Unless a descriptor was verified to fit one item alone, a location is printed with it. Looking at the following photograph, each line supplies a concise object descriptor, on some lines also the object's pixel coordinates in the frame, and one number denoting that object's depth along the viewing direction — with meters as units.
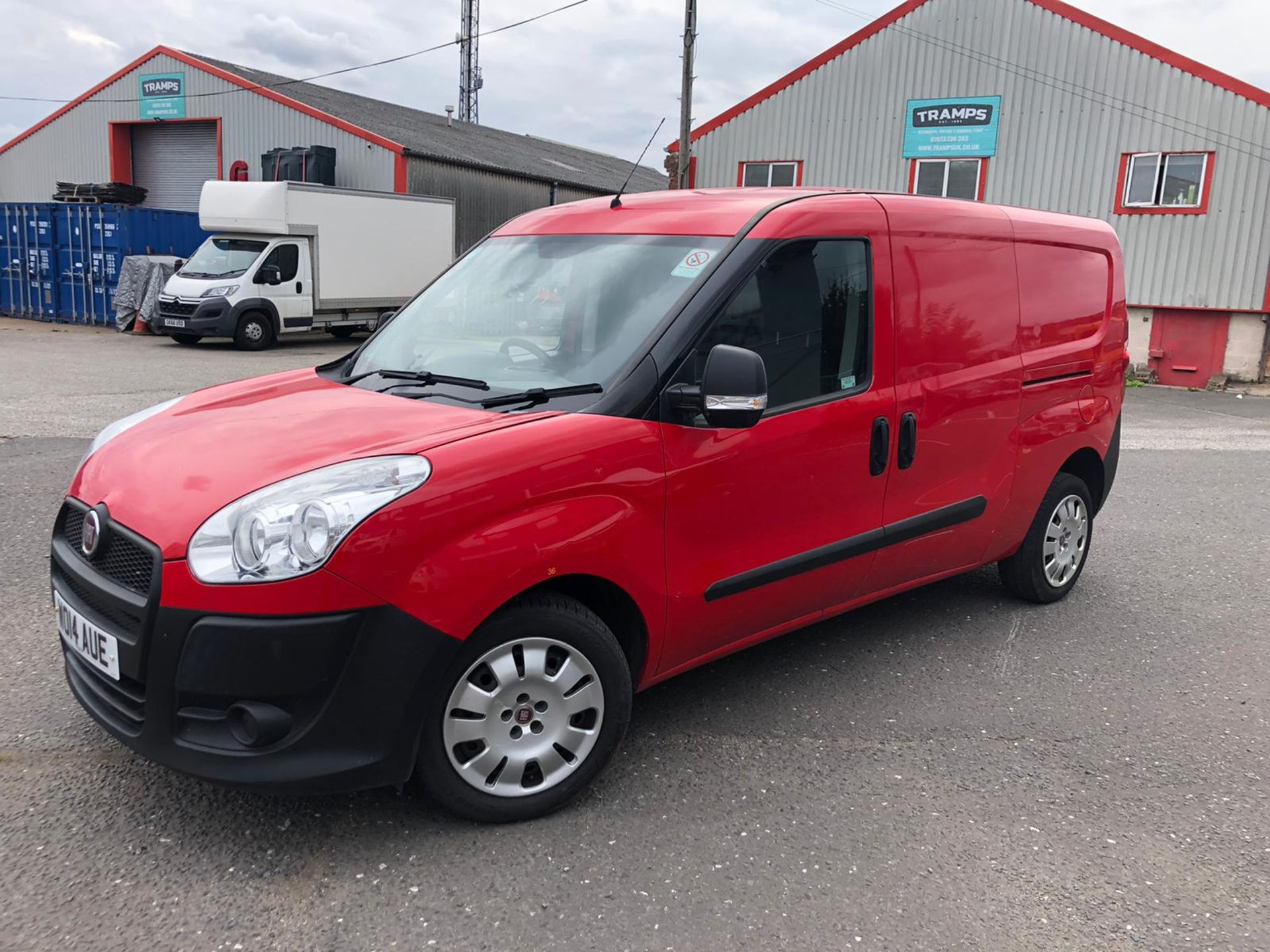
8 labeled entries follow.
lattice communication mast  55.59
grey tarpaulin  20.86
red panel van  2.61
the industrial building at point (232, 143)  26.62
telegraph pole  19.02
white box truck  18.12
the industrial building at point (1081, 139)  17.89
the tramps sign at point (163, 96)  28.62
